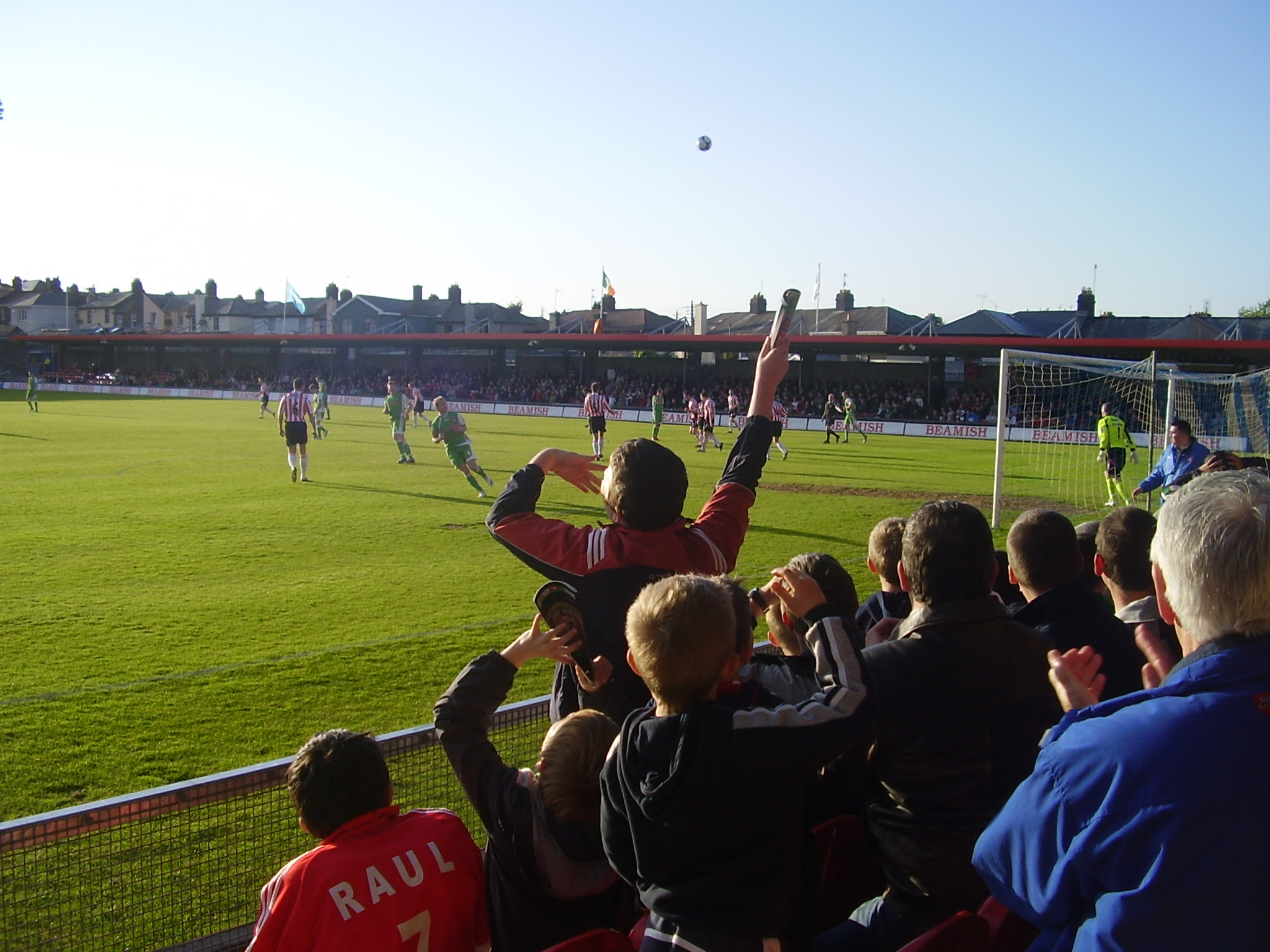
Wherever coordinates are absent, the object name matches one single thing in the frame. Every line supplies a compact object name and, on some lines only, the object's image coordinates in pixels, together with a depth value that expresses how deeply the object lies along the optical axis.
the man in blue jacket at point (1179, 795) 1.67
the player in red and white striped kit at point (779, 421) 26.06
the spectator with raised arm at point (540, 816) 2.73
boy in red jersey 2.65
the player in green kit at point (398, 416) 23.53
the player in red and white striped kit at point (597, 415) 26.89
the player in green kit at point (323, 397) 34.41
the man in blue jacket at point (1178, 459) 12.77
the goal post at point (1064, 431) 17.88
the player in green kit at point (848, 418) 36.97
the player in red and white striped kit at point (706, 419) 29.61
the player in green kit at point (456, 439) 18.45
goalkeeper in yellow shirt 18.05
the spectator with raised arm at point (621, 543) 3.49
